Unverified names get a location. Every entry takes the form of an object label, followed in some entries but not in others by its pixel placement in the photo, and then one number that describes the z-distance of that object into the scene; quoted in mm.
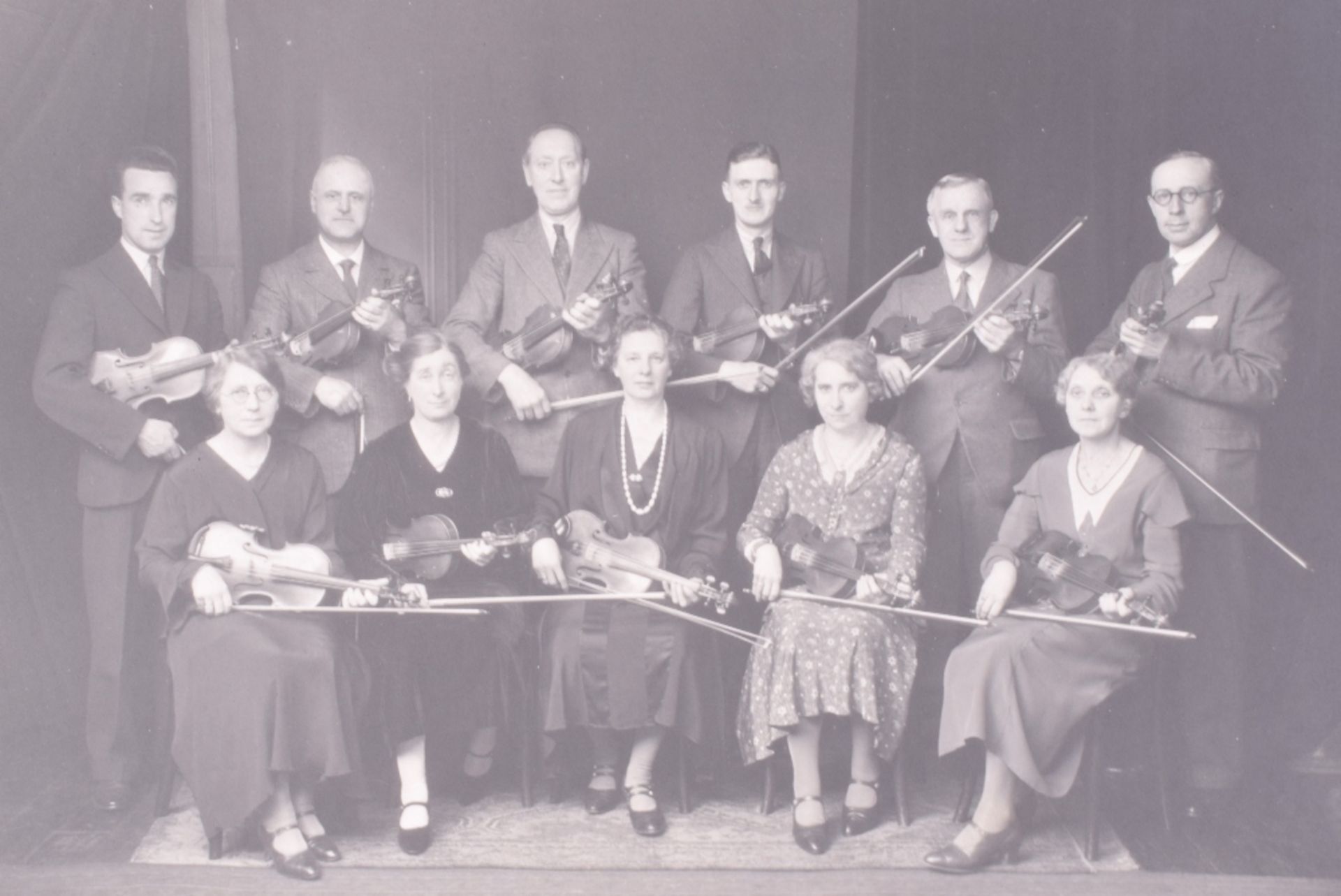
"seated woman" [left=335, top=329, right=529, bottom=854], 3828
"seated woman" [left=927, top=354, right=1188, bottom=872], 3551
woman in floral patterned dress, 3676
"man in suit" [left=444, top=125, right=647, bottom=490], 4262
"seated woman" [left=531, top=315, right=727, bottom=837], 3811
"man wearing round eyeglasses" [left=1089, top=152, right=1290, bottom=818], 3939
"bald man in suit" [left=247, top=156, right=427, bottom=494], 4180
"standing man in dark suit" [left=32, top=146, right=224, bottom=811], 3934
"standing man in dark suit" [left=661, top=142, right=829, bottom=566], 4230
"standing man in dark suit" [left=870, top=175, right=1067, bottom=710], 4070
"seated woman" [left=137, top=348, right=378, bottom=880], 3463
